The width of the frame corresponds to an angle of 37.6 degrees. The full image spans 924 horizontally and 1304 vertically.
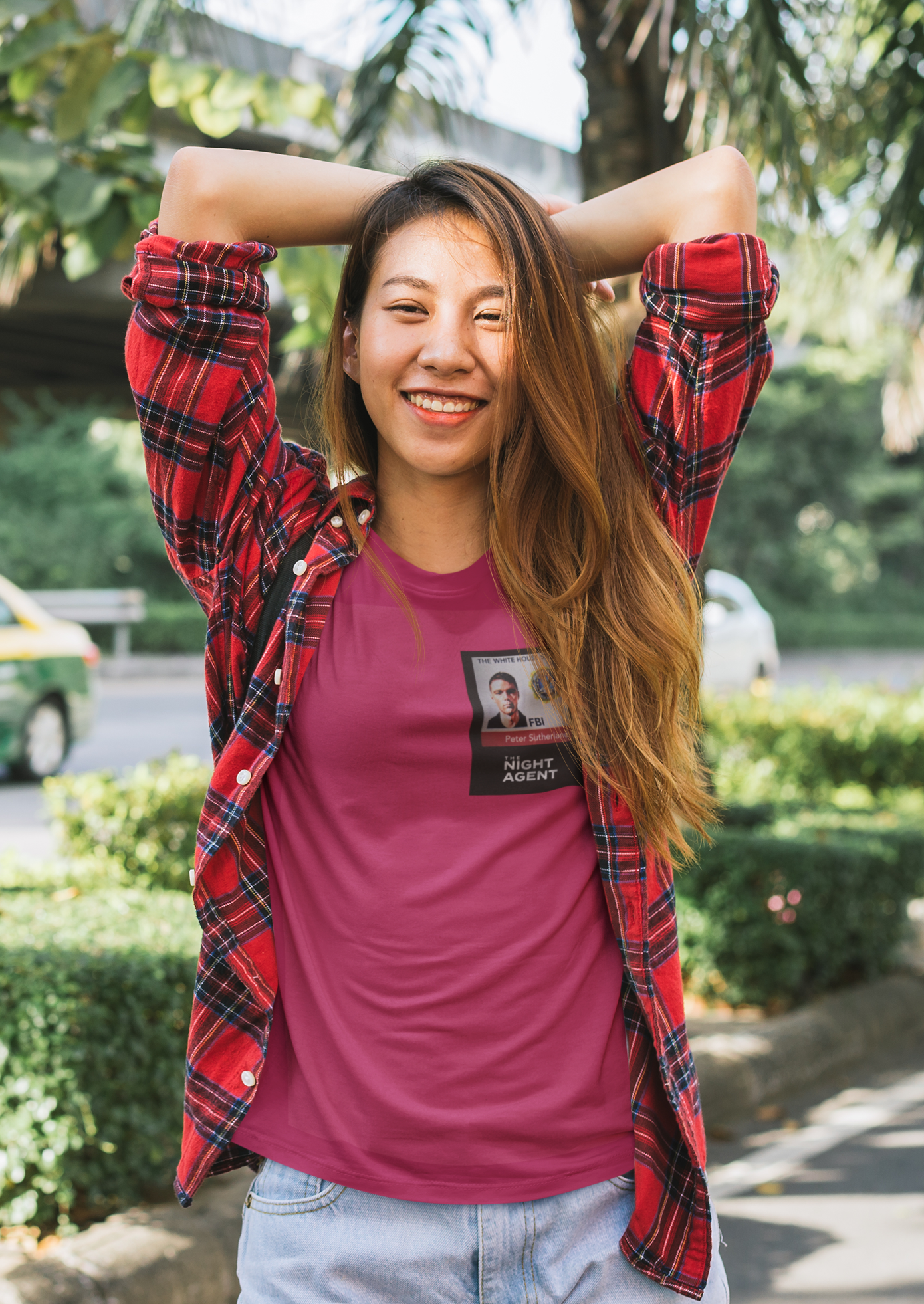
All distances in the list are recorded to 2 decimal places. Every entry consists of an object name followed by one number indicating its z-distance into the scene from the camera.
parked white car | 17.94
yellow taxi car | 10.27
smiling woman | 1.43
